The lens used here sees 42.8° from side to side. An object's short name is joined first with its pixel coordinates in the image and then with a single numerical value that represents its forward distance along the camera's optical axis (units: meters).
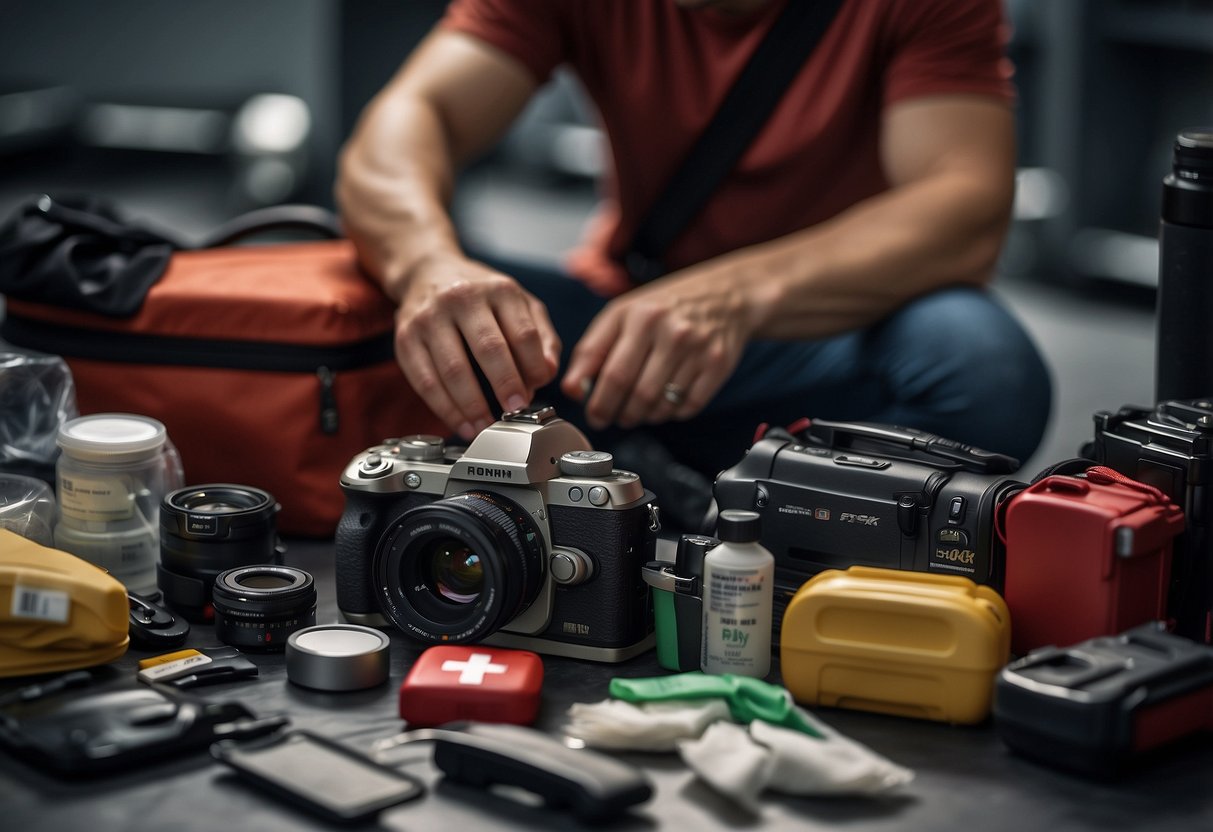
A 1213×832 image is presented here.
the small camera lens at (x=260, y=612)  1.25
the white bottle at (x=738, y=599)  1.14
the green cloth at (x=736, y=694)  1.08
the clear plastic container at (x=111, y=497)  1.38
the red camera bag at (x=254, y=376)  1.58
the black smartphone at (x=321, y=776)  0.98
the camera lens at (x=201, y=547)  1.32
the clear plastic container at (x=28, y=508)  1.31
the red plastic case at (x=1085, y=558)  1.10
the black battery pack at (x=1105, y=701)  1.01
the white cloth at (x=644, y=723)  1.07
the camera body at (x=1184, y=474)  1.17
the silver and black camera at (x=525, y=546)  1.18
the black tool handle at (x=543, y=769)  0.97
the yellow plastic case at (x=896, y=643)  1.09
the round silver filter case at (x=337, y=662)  1.18
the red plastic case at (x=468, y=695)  1.11
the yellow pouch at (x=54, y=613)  1.14
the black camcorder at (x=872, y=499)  1.18
